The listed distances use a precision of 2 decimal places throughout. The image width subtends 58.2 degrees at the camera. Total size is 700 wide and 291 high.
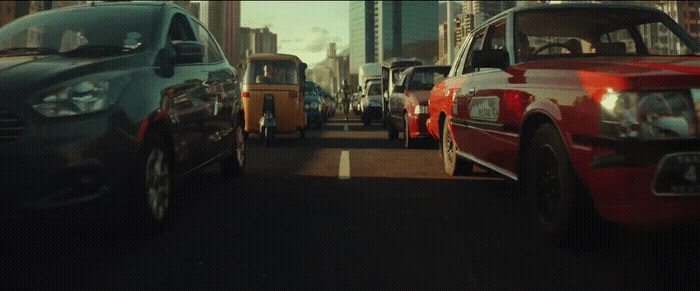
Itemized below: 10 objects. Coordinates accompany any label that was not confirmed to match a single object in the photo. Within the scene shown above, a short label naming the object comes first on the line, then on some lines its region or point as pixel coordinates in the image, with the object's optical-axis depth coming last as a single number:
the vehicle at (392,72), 17.08
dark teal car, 3.30
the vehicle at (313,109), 19.89
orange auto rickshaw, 13.12
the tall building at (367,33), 191.25
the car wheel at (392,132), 13.53
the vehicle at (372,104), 22.27
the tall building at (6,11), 82.50
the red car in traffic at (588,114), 2.89
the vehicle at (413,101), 10.38
